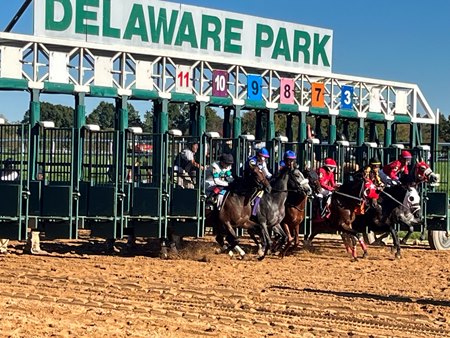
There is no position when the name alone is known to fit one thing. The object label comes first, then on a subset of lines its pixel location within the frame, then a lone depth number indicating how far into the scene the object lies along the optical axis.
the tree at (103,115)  44.22
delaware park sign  19.28
